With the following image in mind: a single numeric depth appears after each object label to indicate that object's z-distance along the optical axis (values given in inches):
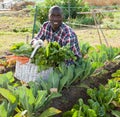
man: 202.2
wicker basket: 188.2
